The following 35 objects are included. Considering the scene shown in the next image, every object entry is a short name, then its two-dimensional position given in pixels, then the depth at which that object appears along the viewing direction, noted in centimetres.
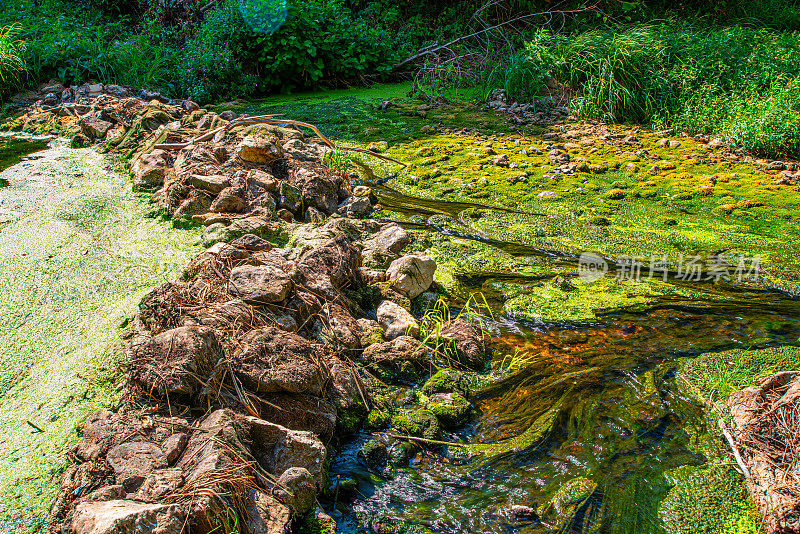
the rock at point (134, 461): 167
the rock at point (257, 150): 410
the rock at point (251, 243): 292
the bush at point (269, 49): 730
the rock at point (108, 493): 158
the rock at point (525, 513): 179
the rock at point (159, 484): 158
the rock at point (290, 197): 381
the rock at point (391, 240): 343
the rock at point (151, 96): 664
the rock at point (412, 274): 301
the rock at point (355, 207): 407
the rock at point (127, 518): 142
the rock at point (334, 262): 287
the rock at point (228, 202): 367
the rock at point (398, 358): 249
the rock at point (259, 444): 175
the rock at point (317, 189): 395
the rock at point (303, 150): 452
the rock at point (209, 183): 374
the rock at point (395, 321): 269
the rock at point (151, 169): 423
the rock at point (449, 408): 220
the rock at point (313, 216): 377
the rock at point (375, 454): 202
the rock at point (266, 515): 165
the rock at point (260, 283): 250
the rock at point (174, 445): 177
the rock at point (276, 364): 212
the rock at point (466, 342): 257
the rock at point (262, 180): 378
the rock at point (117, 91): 659
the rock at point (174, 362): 198
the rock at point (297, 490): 174
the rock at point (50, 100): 659
